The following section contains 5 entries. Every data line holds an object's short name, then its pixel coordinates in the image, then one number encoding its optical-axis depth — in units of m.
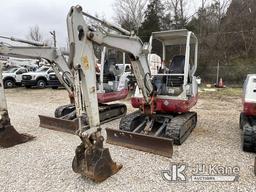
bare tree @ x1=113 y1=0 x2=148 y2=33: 23.72
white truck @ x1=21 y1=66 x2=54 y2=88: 14.73
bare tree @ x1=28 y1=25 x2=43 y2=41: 44.67
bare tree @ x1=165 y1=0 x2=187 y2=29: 20.91
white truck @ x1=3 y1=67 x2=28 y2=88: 15.37
